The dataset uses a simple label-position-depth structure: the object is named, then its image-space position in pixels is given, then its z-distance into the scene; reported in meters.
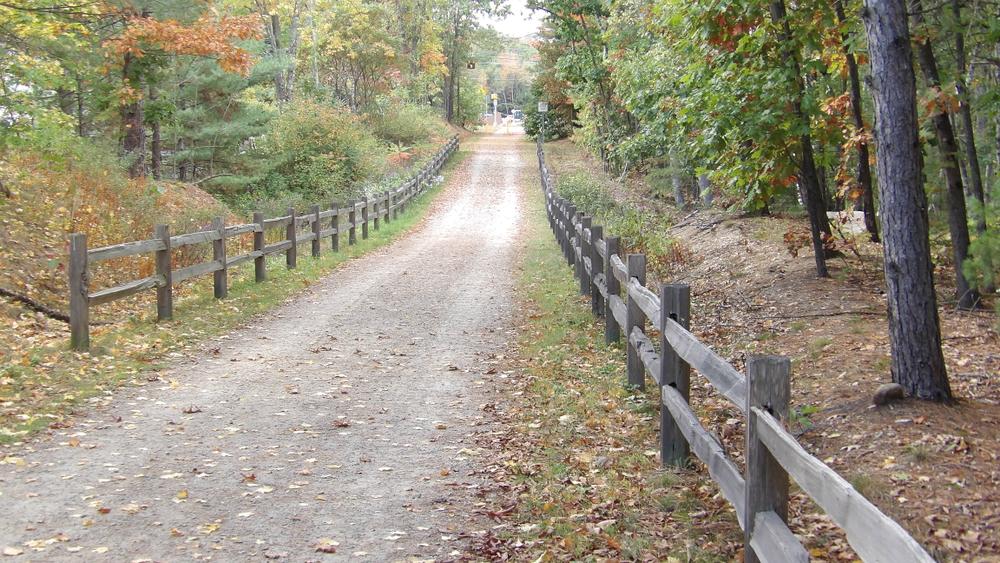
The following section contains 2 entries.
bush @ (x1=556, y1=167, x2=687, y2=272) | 16.20
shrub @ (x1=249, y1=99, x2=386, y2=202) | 30.61
